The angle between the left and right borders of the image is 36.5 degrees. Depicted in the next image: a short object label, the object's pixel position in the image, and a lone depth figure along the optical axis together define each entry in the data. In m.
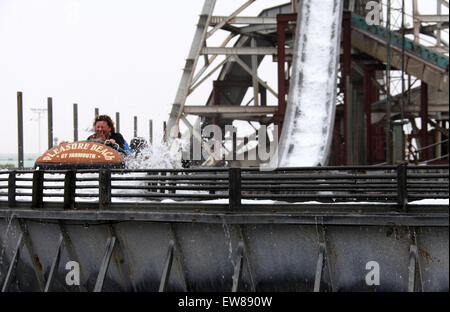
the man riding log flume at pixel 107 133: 14.55
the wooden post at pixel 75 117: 33.53
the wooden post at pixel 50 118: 30.22
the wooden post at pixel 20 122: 29.15
